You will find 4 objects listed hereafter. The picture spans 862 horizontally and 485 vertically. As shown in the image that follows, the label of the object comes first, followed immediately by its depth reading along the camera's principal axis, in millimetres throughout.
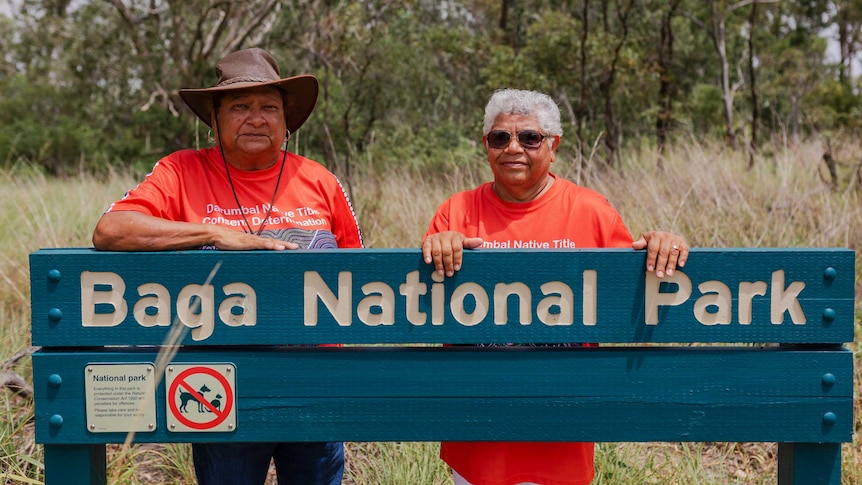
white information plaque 2006
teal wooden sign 1977
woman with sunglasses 2252
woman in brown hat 2352
